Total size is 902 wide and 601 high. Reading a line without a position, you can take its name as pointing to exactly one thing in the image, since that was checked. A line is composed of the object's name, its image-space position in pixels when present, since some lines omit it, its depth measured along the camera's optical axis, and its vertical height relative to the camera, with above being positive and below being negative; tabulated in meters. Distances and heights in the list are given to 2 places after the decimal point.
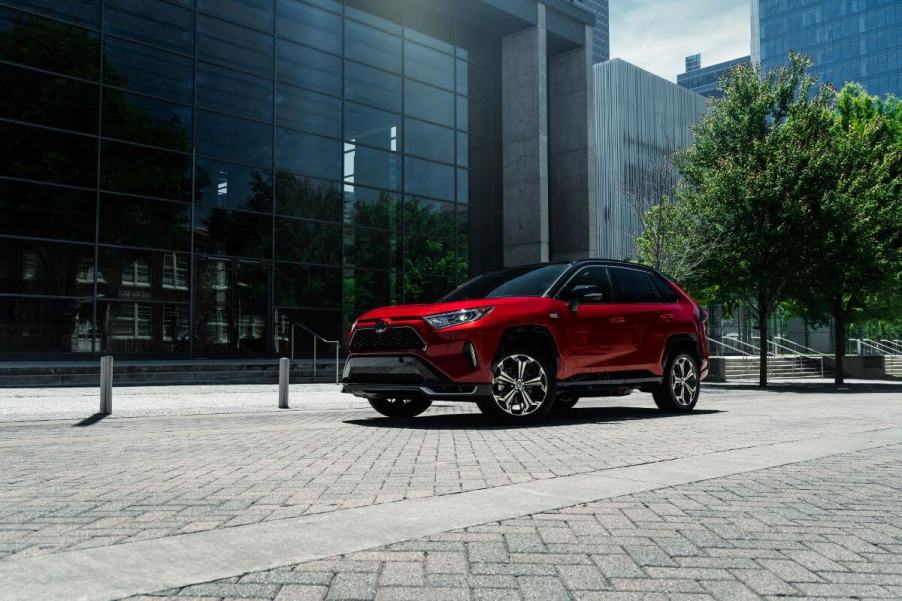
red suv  8.41 -0.08
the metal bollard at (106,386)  10.93 -0.72
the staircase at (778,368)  29.98 -1.21
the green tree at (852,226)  22.09 +3.11
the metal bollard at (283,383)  12.47 -0.75
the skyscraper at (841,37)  114.31 +44.51
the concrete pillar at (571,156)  29.86 +6.74
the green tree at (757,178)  22.27 +4.43
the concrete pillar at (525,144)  28.58 +6.81
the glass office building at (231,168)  19.64 +4.77
